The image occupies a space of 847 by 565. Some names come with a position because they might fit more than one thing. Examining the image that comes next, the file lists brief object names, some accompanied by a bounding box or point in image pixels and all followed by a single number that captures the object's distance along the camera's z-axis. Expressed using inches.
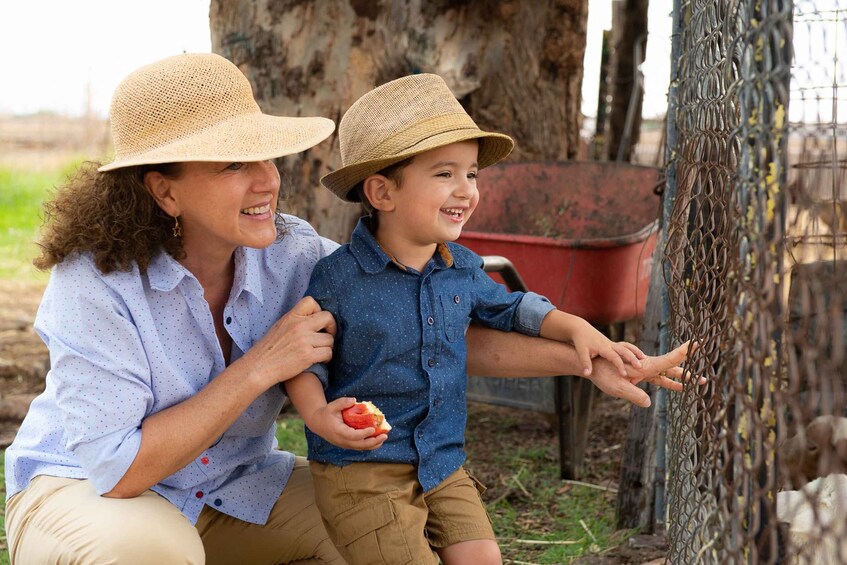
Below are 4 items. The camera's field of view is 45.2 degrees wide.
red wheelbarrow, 152.3
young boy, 93.0
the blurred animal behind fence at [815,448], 114.6
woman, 87.7
